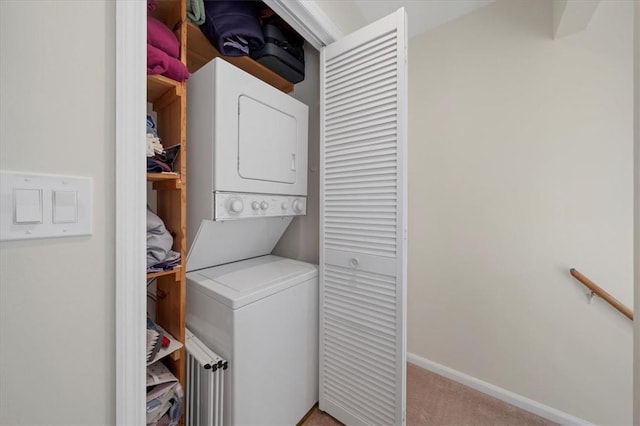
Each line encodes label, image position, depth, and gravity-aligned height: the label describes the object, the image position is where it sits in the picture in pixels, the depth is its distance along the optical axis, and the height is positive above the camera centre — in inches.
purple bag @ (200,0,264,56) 53.0 +43.7
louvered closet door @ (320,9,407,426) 51.5 -3.1
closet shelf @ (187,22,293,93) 56.1 +42.2
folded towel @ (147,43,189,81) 40.9 +27.4
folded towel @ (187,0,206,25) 49.1 +43.2
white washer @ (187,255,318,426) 45.4 -26.5
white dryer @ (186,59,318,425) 47.0 -9.6
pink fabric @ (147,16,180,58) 41.3 +32.2
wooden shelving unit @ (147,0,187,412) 46.9 +5.6
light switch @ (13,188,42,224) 19.1 +0.5
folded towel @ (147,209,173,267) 44.3 -5.6
